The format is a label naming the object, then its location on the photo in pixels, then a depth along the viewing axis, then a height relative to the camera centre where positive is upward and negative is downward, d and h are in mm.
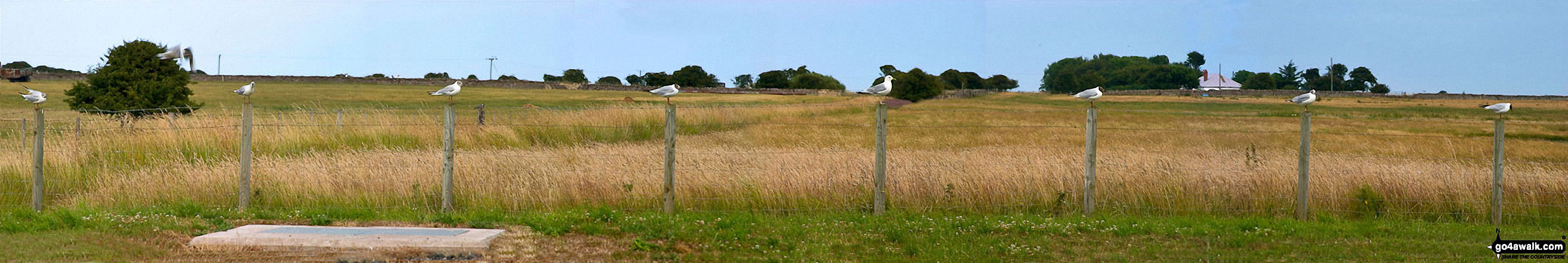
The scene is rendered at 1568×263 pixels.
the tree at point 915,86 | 68688 +1377
